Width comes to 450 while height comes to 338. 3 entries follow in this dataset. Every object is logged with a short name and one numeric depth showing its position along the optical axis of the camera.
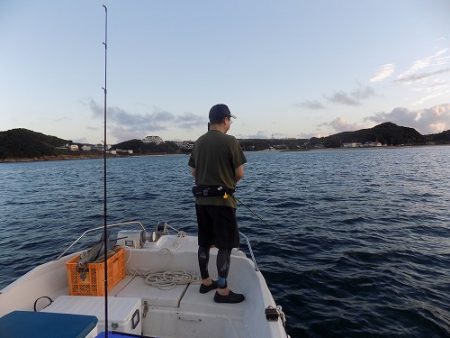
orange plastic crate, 4.45
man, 3.96
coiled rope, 4.92
